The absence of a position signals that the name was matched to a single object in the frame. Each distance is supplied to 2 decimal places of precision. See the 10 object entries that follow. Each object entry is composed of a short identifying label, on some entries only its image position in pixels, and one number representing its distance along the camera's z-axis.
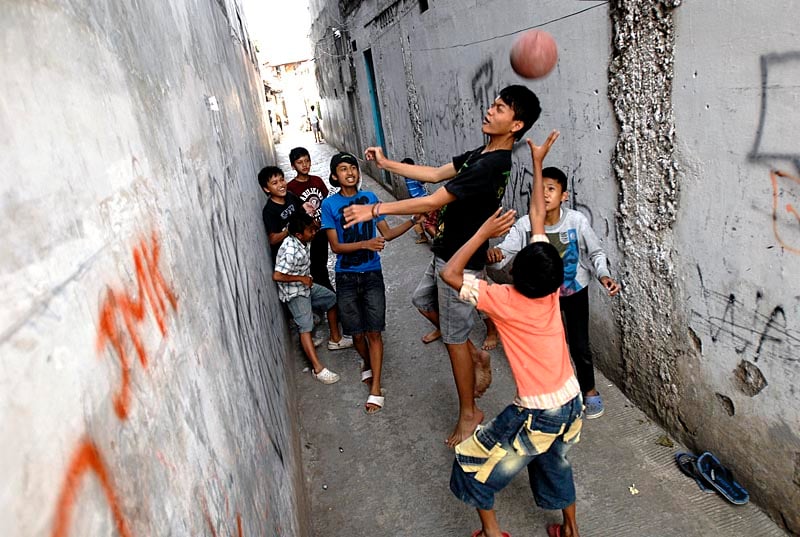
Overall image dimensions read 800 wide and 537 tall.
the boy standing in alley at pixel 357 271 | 3.49
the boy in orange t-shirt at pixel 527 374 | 1.97
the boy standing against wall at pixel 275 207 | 4.02
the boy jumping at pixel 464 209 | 2.38
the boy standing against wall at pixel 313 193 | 4.54
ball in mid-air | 3.05
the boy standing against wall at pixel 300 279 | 3.74
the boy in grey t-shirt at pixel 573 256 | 2.85
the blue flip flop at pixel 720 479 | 2.44
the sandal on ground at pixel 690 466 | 2.58
